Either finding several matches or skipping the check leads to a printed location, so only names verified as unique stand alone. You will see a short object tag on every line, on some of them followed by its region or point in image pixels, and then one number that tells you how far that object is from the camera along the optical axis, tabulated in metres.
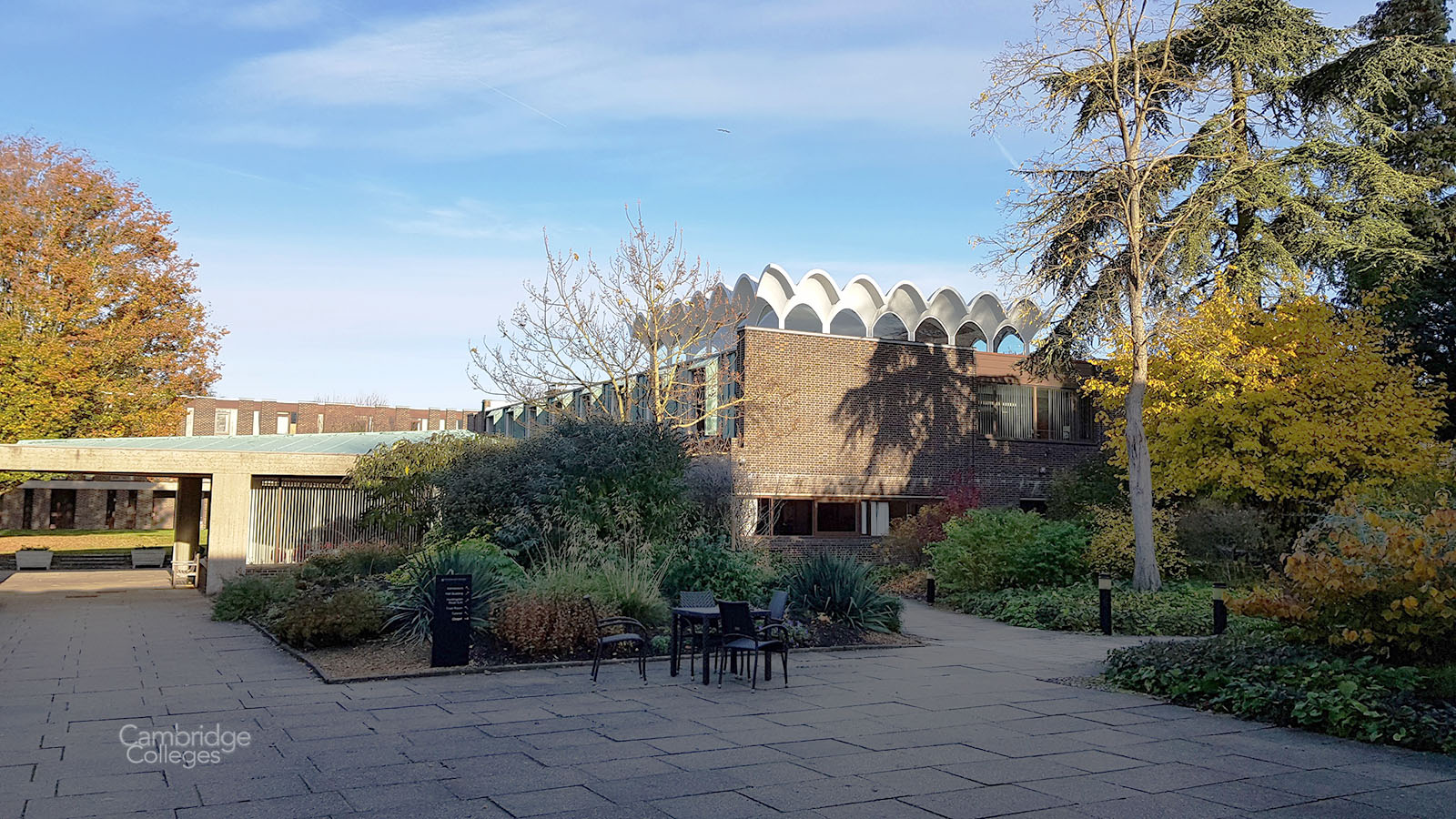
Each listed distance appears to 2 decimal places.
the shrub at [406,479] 20.73
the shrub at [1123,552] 20.03
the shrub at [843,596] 14.13
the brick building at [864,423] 27.20
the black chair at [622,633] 9.88
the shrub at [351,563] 16.27
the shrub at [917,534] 24.30
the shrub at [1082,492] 25.47
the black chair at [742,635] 9.64
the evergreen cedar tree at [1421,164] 22.94
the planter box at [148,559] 30.55
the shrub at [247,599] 15.37
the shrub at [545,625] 11.20
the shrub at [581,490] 15.73
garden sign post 10.37
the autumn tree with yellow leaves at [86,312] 28.47
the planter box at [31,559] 29.23
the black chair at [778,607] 11.11
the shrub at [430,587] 11.73
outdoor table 10.09
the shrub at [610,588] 12.07
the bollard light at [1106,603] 15.31
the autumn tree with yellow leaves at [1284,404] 20.14
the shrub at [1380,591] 7.98
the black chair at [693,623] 10.59
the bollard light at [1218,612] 14.11
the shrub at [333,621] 11.53
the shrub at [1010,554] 19.20
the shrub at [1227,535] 19.38
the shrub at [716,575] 13.92
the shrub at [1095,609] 15.34
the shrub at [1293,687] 7.44
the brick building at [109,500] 42.16
